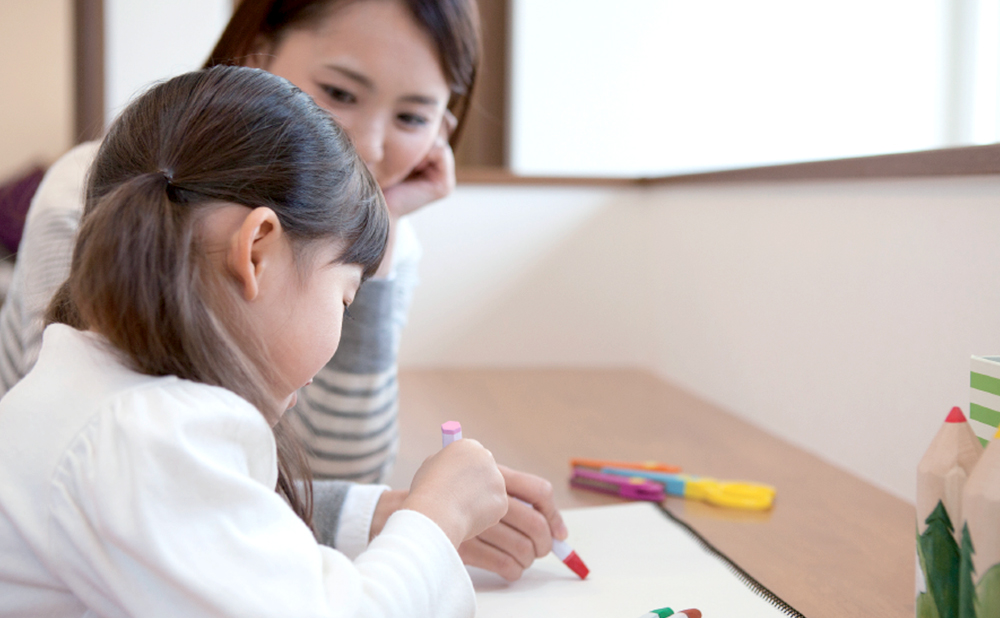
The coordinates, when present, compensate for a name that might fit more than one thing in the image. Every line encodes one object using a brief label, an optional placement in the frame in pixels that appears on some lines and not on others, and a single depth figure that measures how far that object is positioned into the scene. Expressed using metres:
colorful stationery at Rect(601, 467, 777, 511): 0.83
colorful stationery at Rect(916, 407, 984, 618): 0.44
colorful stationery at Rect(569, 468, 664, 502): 0.85
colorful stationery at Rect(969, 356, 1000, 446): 0.50
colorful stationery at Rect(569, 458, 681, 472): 0.91
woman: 0.84
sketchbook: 0.59
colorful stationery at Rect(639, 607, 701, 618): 0.54
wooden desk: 0.66
